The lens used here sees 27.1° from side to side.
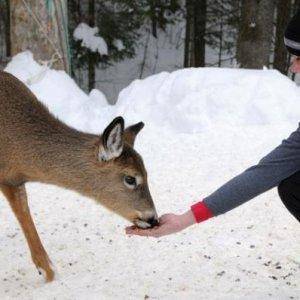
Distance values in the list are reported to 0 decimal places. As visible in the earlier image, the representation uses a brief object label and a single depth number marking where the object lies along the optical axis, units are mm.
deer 4449
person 3590
